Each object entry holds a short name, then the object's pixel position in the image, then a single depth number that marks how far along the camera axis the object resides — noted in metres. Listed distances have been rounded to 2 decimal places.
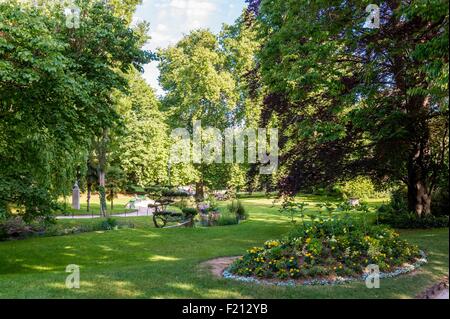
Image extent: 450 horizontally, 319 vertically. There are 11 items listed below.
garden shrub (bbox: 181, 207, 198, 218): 21.81
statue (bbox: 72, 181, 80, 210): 29.78
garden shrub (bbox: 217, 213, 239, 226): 22.28
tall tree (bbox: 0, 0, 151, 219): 9.44
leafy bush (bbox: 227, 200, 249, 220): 24.11
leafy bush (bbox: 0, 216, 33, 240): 18.11
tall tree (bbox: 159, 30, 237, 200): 34.00
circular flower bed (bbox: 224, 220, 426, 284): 8.09
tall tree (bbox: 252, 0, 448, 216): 11.98
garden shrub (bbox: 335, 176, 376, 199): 31.56
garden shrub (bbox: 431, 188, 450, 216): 18.38
